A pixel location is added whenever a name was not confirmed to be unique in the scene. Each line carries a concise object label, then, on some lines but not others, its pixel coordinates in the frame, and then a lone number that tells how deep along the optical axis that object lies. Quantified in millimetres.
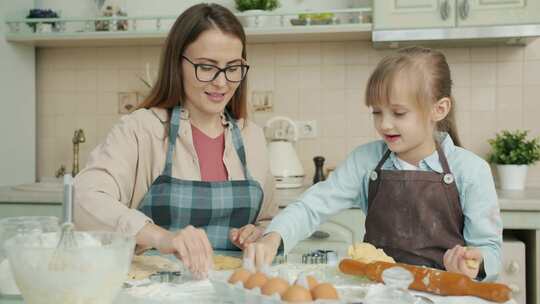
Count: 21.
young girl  1280
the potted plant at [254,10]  2564
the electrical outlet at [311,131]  2785
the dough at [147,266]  1039
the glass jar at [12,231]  915
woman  1407
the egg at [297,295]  776
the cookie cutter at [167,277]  1002
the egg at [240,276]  860
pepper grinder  2545
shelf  2480
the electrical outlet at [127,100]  2865
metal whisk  742
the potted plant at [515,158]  2432
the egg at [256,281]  829
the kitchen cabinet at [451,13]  2283
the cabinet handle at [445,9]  2312
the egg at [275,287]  798
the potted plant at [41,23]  2695
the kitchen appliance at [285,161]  2479
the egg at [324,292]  790
